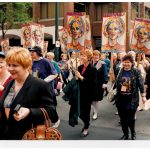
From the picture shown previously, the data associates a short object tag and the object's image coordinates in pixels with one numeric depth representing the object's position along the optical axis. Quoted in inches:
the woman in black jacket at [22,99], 141.9
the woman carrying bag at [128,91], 299.4
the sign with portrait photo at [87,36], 488.4
